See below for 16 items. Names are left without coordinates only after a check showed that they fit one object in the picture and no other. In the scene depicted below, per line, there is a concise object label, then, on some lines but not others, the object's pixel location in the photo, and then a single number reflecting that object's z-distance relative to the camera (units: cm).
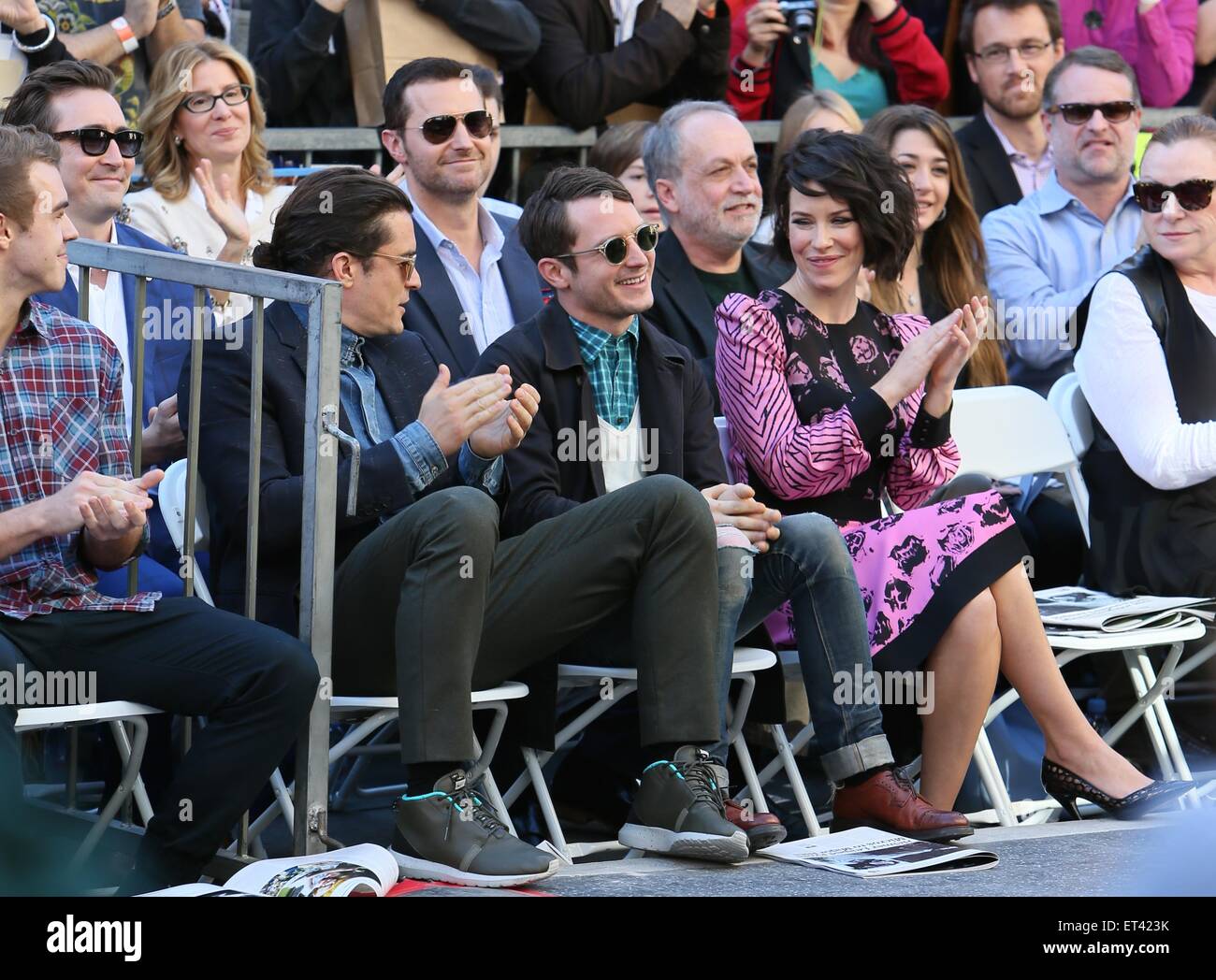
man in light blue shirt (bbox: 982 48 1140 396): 1372
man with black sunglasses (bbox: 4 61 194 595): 994
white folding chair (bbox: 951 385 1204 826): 1125
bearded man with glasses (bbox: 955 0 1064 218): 1472
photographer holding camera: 1495
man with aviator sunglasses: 1134
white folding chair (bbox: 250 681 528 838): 769
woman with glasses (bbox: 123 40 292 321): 1145
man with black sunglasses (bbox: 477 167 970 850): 840
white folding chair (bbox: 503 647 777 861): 830
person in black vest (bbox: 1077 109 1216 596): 1077
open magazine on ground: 663
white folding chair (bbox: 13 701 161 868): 680
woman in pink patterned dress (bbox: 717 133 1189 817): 906
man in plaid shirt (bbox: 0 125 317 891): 711
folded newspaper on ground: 776
